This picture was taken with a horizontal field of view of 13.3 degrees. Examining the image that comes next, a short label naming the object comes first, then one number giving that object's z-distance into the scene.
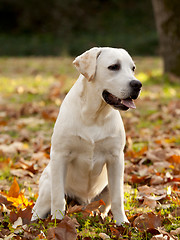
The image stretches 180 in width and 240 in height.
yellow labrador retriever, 5.14
